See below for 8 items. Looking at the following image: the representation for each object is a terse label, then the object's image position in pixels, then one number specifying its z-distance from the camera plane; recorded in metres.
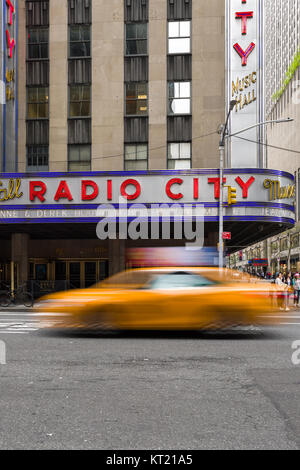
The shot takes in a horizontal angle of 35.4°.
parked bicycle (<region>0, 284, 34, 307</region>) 20.14
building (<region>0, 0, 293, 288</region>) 26.67
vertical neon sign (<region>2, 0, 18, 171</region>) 25.70
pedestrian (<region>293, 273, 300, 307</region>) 20.75
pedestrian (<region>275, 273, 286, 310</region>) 17.28
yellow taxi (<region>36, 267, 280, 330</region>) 9.90
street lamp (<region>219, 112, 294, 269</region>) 20.28
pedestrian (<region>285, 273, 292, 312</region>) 18.60
